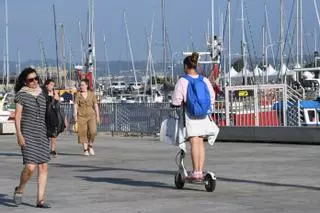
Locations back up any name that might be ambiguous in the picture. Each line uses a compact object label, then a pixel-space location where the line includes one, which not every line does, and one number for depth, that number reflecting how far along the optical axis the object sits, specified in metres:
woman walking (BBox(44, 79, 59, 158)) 17.28
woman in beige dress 18.80
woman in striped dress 10.01
